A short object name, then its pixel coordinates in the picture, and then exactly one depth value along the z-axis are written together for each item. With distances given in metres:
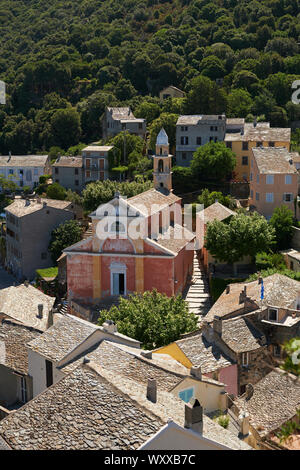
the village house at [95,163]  78.69
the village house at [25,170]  87.55
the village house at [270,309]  35.18
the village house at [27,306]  39.81
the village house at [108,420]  18.44
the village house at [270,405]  26.47
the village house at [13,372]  29.45
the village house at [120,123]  85.50
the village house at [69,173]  81.31
